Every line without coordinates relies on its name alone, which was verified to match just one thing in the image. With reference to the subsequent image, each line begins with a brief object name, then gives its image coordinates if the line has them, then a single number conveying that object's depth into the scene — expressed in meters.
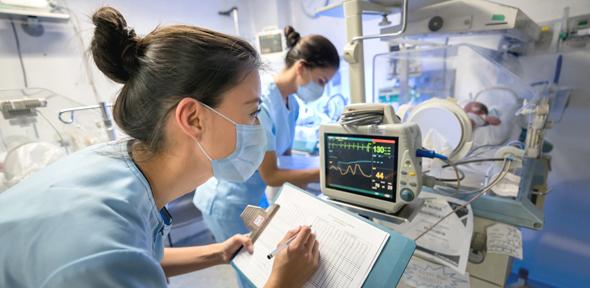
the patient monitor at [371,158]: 0.74
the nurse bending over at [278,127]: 1.27
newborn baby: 1.39
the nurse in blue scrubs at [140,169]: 0.45
